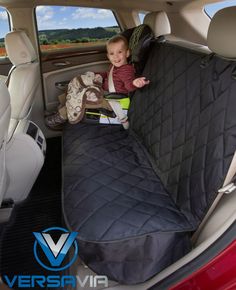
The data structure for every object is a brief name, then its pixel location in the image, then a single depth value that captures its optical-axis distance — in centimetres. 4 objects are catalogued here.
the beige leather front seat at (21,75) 196
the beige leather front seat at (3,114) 129
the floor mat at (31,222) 168
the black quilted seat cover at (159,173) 121
